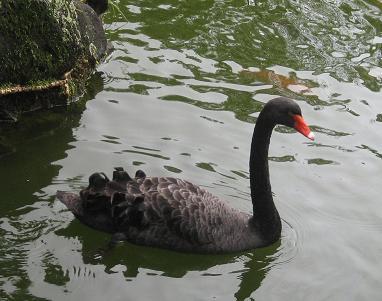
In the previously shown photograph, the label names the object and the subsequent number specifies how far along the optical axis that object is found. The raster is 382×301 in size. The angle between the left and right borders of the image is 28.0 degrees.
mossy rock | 6.75
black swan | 5.19
